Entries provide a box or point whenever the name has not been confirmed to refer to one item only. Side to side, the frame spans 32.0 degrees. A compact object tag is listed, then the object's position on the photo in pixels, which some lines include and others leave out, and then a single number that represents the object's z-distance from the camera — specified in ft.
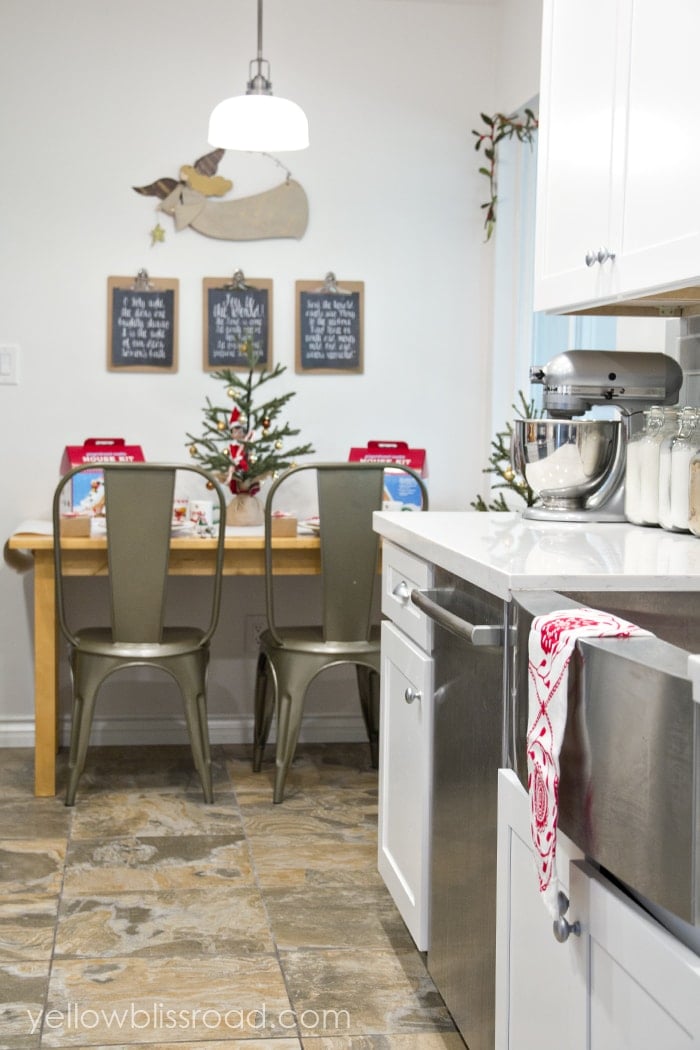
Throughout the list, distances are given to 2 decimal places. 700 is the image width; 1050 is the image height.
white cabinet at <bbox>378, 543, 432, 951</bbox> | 7.10
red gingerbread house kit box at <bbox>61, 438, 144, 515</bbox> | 11.98
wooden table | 11.30
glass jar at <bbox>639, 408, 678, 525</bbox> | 7.38
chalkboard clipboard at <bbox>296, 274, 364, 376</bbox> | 13.14
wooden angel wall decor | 12.81
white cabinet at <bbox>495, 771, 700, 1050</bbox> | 3.44
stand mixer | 7.84
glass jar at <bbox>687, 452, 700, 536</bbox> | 6.68
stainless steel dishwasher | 5.70
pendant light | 10.13
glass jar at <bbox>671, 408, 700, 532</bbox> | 6.90
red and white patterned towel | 4.06
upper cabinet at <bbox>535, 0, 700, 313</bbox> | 6.00
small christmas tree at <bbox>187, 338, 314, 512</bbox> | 12.32
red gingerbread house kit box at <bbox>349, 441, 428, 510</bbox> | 12.35
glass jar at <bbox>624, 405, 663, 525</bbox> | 7.58
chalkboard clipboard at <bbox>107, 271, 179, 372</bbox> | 12.85
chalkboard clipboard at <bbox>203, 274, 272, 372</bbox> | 13.00
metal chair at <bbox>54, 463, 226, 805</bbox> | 10.77
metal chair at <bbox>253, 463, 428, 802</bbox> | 11.02
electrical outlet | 13.37
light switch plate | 12.69
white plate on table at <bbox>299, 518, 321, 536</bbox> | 11.98
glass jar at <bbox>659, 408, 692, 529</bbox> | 7.10
